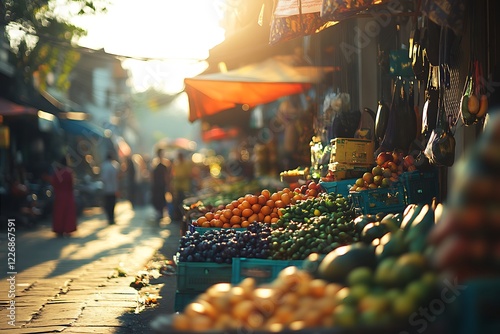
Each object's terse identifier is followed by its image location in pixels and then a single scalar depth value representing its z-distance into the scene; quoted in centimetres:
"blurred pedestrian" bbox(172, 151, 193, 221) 2277
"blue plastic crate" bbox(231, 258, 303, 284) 685
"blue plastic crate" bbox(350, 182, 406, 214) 819
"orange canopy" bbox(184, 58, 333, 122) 1318
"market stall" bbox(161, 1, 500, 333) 389
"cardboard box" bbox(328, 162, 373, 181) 923
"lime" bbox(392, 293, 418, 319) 415
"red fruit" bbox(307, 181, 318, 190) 976
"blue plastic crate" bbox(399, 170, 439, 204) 823
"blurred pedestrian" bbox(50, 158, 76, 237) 1784
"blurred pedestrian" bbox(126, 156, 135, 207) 3055
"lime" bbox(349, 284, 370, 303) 426
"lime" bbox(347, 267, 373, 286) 450
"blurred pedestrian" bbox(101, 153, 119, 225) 2156
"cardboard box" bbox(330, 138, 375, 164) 920
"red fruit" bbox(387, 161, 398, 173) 852
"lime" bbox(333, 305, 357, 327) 405
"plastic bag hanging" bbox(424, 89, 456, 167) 757
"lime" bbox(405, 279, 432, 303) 423
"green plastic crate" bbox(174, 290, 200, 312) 741
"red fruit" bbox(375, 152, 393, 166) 873
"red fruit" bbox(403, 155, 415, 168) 851
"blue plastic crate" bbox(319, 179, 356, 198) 911
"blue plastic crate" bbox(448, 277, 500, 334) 399
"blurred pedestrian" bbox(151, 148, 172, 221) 2433
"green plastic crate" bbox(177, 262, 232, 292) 733
